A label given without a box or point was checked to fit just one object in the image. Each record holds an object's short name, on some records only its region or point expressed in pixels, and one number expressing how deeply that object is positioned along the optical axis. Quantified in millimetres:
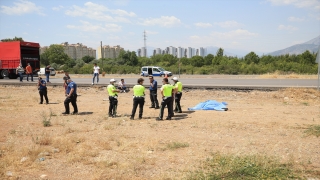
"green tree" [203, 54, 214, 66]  66500
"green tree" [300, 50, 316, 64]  55312
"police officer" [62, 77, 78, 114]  12773
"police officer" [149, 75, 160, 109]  14016
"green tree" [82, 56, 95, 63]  86750
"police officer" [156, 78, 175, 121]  11516
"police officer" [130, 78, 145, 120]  11469
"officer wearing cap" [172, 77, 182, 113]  12547
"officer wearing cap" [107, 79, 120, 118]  12227
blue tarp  14029
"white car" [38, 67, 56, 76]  42406
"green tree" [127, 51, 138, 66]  69994
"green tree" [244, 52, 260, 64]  60700
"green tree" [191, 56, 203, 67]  64938
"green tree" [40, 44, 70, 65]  82625
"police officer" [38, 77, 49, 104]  15641
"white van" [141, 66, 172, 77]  37562
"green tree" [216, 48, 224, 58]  70750
